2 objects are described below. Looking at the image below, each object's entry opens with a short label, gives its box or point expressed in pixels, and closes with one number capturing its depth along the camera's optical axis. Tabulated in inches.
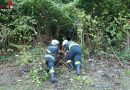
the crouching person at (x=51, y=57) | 138.4
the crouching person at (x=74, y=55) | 146.7
